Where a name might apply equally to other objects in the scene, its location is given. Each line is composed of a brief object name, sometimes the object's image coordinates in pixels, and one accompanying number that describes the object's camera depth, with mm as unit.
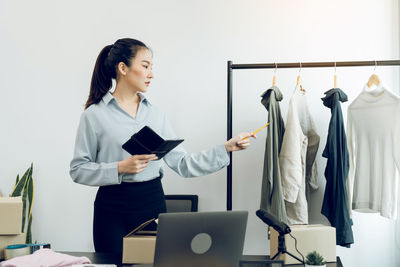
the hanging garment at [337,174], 2350
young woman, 1914
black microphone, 1399
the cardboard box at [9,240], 1624
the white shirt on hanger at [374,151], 2420
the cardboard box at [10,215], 1656
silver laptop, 1264
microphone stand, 1434
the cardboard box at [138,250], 1490
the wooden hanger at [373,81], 2551
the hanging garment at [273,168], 2389
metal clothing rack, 2494
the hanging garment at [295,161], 2438
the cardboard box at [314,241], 1678
